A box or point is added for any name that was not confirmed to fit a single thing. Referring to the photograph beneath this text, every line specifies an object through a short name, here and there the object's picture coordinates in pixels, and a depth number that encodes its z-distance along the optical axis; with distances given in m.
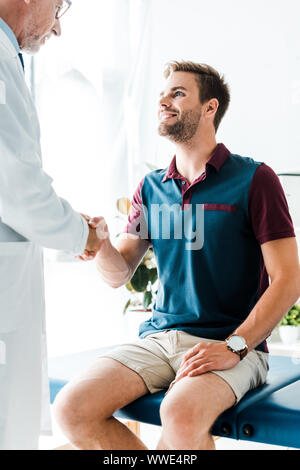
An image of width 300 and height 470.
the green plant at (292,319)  2.71
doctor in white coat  1.31
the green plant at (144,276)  2.98
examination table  1.30
